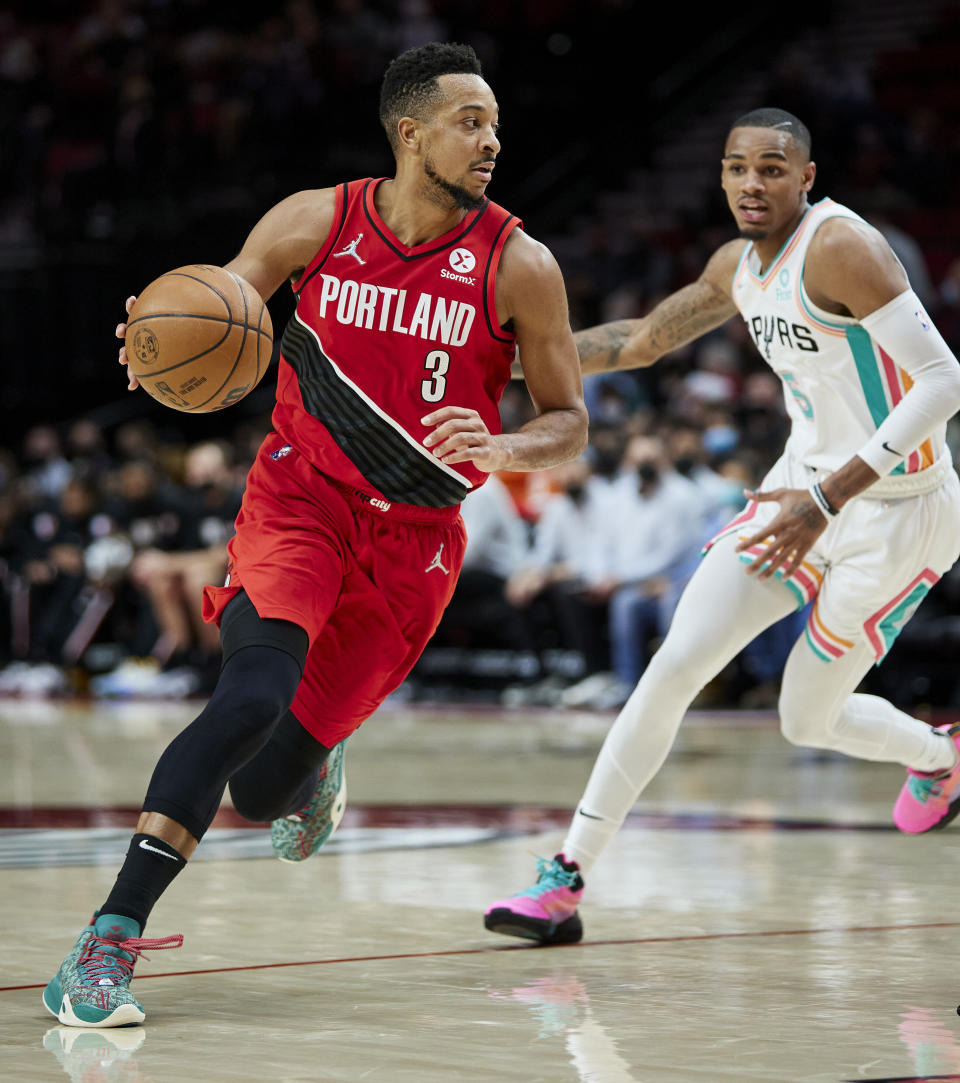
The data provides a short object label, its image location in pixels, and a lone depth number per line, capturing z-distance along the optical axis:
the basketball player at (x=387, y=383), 8.71
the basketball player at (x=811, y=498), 9.45
